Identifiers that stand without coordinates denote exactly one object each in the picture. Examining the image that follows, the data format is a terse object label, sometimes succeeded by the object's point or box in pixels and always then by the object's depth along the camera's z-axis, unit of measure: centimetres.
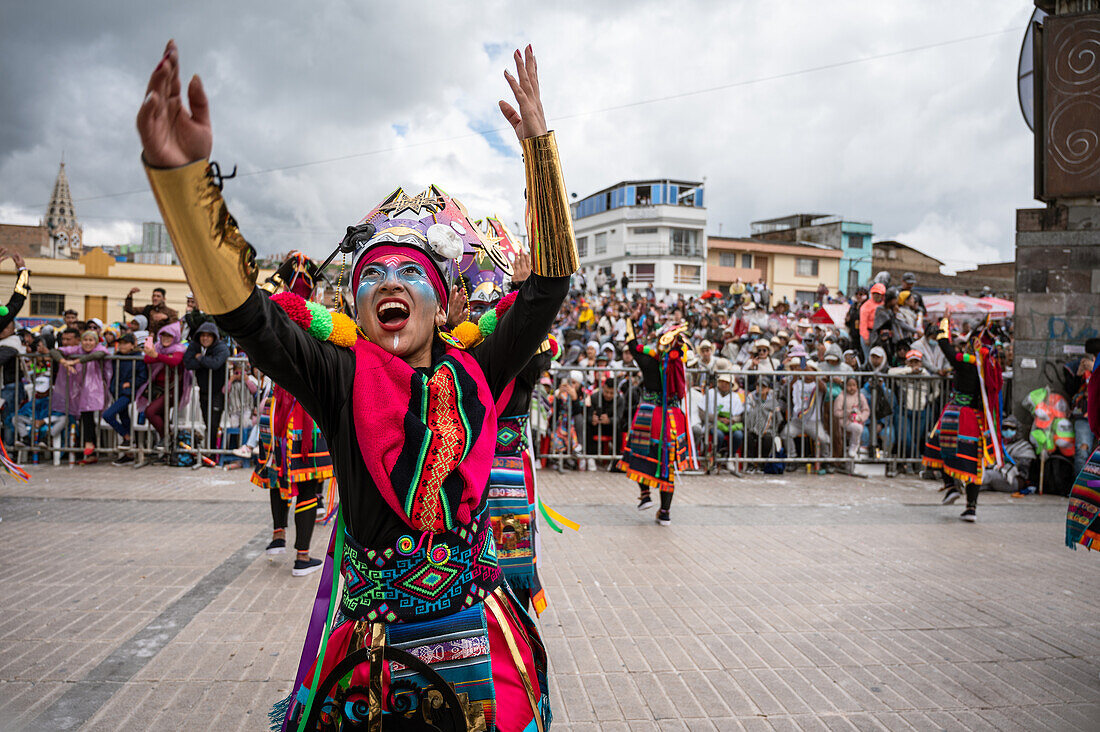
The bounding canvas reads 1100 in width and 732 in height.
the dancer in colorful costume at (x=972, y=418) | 847
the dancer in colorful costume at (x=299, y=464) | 581
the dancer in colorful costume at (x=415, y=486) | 192
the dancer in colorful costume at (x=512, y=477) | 388
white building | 5806
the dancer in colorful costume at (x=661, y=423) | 795
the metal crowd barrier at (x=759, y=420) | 1098
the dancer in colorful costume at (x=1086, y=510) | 462
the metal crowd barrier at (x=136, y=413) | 1021
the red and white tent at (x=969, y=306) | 1925
